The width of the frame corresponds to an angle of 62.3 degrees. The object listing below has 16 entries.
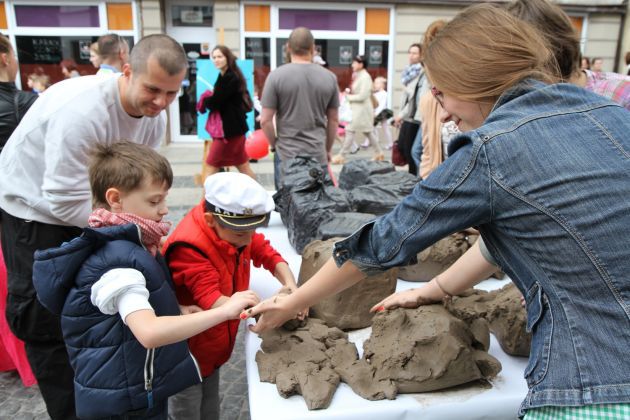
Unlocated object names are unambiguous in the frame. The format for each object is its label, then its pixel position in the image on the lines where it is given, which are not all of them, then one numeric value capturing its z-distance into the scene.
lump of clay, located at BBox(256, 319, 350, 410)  1.36
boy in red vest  1.64
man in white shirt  1.79
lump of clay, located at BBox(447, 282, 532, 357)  1.56
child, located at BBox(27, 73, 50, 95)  7.95
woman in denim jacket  0.91
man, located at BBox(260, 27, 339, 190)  3.87
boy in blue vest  1.31
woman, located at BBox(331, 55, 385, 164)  8.47
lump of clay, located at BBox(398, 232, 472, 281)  2.06
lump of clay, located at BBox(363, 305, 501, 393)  1.37
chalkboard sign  10.11
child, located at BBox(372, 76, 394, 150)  9.66
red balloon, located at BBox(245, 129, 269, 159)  7.93
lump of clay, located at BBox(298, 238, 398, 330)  1.73
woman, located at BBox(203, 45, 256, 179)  5.12
